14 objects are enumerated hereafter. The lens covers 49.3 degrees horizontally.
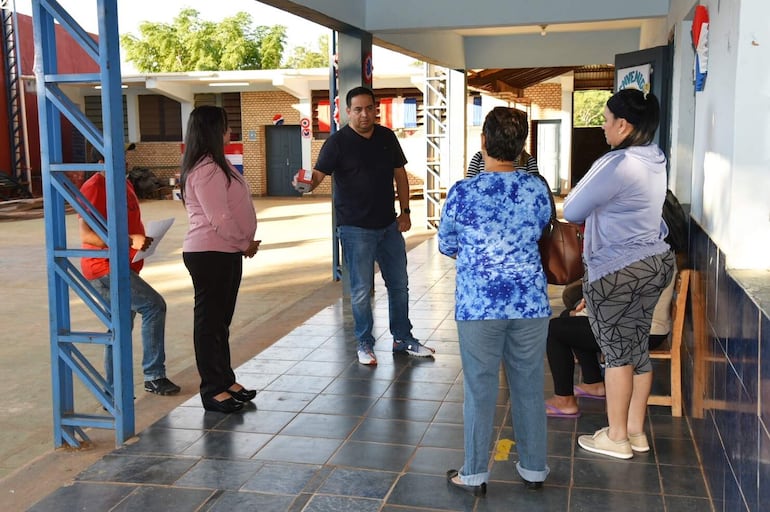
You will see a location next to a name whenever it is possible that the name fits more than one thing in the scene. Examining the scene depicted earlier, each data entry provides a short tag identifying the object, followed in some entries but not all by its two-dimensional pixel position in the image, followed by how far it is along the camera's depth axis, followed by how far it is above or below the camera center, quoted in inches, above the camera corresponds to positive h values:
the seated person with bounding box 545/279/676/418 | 168.6 -41.1
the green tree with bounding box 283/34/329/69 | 2461.9 +257.4
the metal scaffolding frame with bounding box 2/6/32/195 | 903.1 +49.8
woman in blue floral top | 126.3 -18.6
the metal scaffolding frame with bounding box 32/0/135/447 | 153.8 -14.7
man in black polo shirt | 215.9 -13.0
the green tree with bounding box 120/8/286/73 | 2066.9 +246.7
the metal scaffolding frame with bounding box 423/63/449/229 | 573.9 +8.8
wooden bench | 167.8 -43.3
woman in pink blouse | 176.4 -19.6
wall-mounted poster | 261.7 +21.3
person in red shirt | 178.5 -32.0
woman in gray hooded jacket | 137.0 -15.7
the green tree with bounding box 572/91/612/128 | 2228.8 +97.0
